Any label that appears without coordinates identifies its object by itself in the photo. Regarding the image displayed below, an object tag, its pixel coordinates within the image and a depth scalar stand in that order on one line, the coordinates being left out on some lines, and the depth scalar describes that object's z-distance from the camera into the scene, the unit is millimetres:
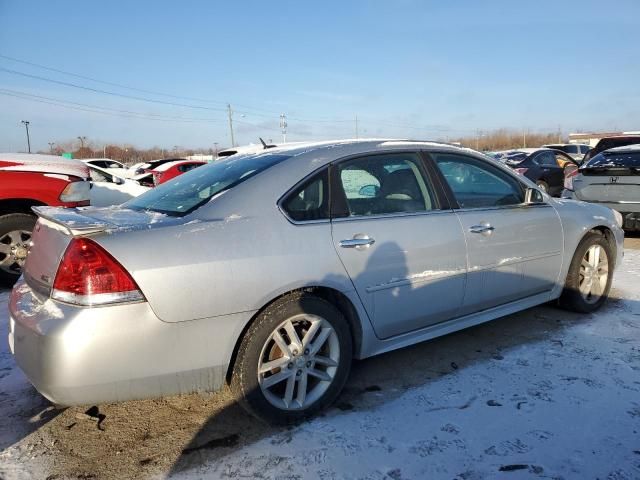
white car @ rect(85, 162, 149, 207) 7941
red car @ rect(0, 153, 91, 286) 5207
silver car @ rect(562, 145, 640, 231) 7180
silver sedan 2174
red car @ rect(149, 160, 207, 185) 15069
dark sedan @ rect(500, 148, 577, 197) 12484
